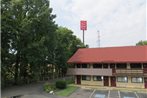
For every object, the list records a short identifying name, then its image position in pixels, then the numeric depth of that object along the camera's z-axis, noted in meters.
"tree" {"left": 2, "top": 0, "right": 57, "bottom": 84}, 17.46
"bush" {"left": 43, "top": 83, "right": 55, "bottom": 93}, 16.58
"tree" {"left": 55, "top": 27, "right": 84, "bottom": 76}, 24.35
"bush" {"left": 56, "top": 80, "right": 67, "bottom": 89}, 17.58
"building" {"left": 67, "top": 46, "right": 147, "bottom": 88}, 17.62
